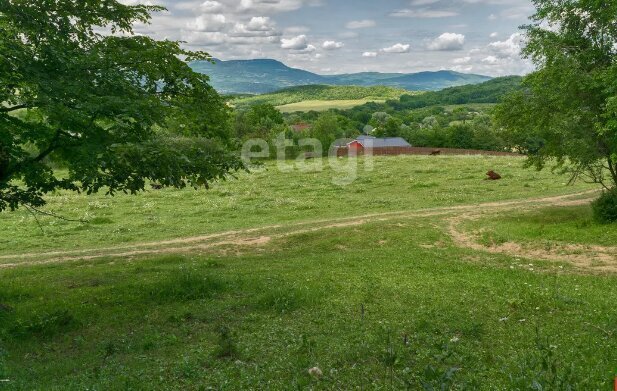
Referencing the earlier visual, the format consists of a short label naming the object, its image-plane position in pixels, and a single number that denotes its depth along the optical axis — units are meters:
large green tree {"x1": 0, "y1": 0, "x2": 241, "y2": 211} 10.85
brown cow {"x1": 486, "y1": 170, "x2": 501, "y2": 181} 41.06
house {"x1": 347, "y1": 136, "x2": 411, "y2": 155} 78.19
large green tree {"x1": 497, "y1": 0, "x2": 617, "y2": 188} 21.27
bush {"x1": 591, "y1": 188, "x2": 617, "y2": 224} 21.78
